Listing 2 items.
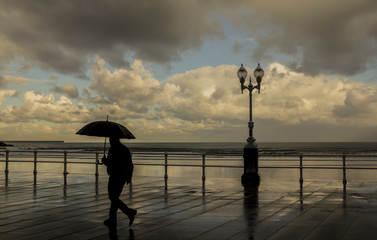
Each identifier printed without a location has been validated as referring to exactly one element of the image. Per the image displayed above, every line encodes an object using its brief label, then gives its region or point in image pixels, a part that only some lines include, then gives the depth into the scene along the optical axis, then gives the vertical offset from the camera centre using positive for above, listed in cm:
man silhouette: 758 -58
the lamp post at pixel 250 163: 1605 -75
